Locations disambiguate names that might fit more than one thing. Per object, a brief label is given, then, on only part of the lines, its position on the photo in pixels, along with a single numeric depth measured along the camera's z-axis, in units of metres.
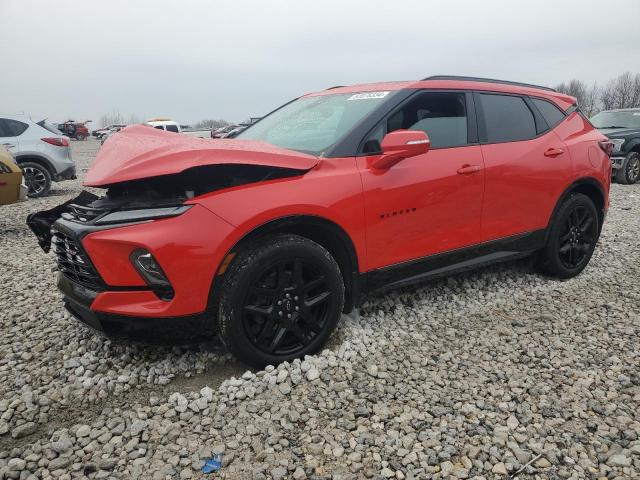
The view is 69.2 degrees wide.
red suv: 2.33
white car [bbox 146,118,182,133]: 22.46
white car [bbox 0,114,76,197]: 8.73
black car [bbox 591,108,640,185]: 10.63
